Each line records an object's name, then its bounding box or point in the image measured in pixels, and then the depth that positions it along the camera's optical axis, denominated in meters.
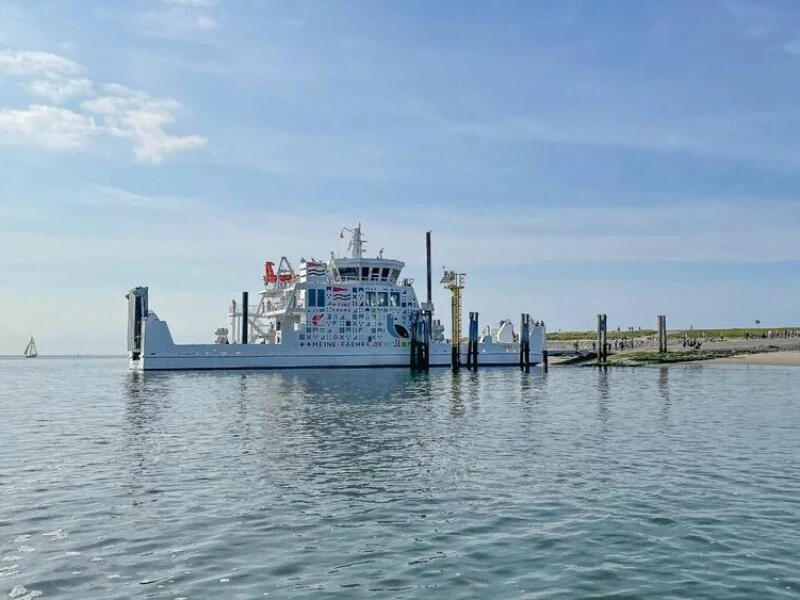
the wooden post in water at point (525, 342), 66.06
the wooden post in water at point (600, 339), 69.50
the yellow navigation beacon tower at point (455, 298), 62.19
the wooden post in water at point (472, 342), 64.81
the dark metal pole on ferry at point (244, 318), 60.53
